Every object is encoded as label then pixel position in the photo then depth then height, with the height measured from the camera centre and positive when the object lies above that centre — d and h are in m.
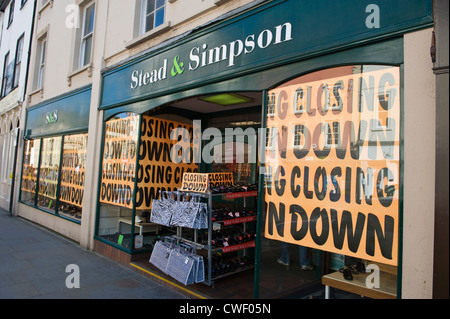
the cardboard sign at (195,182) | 5.07 -0.11
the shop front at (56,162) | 8.07 +0.22
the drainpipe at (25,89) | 11.98 +3.17
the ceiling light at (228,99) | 5.72 +1.56
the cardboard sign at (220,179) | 5.32 -0.03
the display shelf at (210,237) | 4.72 -1.02
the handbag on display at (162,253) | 5.13 -1.38
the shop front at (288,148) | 2.91 +0.42
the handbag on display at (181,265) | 4.59 -1.43
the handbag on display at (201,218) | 4.71 -0.66
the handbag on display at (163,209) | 5.26 -0.63
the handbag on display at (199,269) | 4.61 -1.44
